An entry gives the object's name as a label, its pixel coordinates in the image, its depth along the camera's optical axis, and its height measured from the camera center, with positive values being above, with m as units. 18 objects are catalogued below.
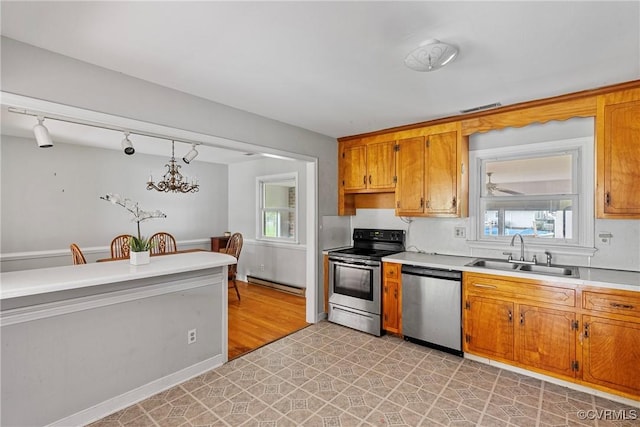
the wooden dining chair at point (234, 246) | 5.18 -0.56
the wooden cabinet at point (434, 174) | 3.36 +0.45
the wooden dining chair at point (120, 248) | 4.42 -0.51
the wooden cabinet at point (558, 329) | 2.29 -0.99
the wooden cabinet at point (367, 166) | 3.90 +0.63
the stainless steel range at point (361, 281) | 3.60 -0.85
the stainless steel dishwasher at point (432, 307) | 3.06 -1.00
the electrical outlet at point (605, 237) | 2.76 -0.23
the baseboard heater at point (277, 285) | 5.44 -1.38
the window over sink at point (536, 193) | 2.91 +0.20
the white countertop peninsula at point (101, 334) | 1.91 -0.91
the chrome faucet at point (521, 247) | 3.12 -0.37
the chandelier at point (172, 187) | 4.58 +0.42
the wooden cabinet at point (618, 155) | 2.45 +0.48
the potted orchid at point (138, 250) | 2.58 -0.31
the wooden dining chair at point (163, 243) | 5.07 -0.51
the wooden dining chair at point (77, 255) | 3.63 -0.50
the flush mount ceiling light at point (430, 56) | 1.86 +1.01
